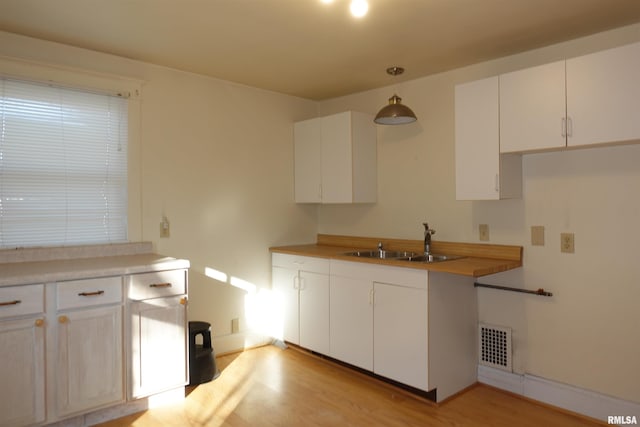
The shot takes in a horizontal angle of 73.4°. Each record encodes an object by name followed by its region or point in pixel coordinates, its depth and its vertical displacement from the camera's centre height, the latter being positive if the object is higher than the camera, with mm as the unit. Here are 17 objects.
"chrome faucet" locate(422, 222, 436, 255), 3363 -214
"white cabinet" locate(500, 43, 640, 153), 2275 +626
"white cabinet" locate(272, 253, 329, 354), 3492 -724
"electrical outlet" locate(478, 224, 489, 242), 3159 -146
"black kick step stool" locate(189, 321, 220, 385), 3111 -1053
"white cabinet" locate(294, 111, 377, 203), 3719 +500
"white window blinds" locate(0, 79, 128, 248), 2730 +340
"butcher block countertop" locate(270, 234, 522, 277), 2684 -320
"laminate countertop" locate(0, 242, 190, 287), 2346 -298
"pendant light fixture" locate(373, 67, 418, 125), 3014 +702
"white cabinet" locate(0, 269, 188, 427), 2258 -739
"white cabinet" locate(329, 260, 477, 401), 2789 -780
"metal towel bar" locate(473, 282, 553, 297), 2875 -542
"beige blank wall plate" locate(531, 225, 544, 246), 2893 -158
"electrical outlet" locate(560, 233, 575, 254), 2766 -205
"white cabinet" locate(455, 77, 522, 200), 2803 +412
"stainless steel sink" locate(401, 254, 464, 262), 3309 -351
